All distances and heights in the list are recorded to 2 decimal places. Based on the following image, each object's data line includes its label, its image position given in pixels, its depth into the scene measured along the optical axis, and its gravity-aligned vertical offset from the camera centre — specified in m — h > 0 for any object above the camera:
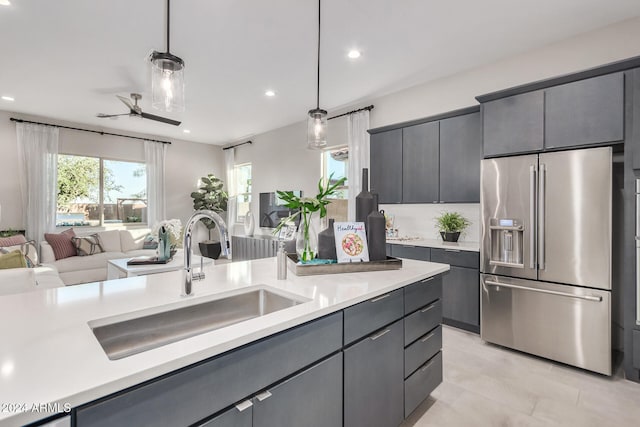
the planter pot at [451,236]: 3.43 -0.26
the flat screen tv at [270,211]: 6.10 +0.03
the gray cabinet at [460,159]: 3.21 +0.58
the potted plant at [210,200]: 6.91 +0.29
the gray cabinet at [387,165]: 3.86 +0.62
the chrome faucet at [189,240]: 1.27 -0.11
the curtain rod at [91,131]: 5.05 +1.55
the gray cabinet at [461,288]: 2.98 -0.75
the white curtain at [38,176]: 5.13 +0.62
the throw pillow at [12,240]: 4.16 -0.39
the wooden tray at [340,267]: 1.69 -0.31
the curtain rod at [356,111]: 4.48 +1.55
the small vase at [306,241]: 1.81 -0.17
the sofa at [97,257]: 4.56 -0.70
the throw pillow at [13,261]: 2.41 -0.38
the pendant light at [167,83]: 1.52 +0.70
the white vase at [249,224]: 6.40 -0.24
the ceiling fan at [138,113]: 3.95 +1.31
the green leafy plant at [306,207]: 1.75 +0.03
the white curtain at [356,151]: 4.53 +0.92
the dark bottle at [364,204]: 1.96 +0.06
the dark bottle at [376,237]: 1.88 -0.15
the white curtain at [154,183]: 6.53 +0.63
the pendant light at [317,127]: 2.43 +0.69
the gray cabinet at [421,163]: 3.52 +0.59
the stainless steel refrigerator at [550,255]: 2.28 -0.34
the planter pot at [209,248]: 6.85 -0.79
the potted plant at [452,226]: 3.44 -0.15
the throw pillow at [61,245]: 4.74 -0.50
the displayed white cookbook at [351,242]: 1.82 -0.17
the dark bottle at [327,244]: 1.88 -0.19
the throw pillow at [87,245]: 4.90 -0.52
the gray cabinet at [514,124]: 2.57 +0.78
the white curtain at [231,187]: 7.34 +0.62
